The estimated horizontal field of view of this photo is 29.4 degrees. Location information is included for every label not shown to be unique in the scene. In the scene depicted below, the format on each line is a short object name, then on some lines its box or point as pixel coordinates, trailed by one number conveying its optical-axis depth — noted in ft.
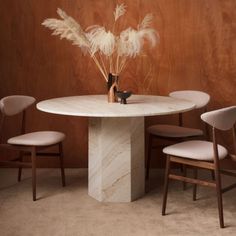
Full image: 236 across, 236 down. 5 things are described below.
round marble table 10.82
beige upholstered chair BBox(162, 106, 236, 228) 9.37
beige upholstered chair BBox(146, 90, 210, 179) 12.12
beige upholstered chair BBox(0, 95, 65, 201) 11.32
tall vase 11.35
